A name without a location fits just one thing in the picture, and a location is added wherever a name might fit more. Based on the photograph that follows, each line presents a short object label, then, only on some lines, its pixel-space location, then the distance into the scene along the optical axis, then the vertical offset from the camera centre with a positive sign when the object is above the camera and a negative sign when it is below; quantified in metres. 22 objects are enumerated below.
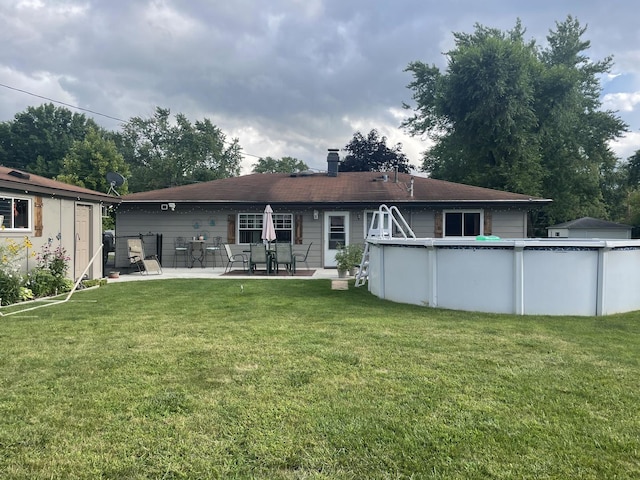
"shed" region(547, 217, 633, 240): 24.31 +0.51
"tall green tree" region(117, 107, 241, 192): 37.59 +8.22
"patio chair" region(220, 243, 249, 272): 13.01 -0.68
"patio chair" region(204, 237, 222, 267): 14.40 -0.26
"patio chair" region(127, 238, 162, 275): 12.14 -0.61
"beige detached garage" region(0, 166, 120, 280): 7.93 +0.49
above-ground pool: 6.15 -0.57
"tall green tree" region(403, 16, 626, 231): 22.25 +7.09
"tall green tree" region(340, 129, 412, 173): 35.88 +7.14
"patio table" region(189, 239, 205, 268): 14.20 -0.41
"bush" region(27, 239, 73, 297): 8.06 -0.67
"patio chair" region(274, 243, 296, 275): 11.84 -0.46
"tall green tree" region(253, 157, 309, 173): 51.25 +9.09
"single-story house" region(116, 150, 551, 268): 14.06 +0.73
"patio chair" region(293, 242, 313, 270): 14.15 -0.66
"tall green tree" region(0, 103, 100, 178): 42.09 +10.15
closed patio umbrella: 12.23 +0.31
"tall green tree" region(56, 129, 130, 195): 30.31 +5.60
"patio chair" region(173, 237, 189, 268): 14.38 -0.34
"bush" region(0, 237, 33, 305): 7.12 -0.61
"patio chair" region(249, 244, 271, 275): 11.95 -0.46
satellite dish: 13.47 +1.95
